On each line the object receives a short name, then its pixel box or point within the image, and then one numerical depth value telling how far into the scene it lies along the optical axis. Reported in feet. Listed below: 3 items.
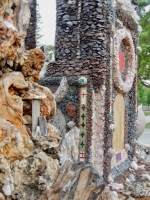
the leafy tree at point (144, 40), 47.70
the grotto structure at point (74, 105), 7.17
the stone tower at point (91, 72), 18.45
